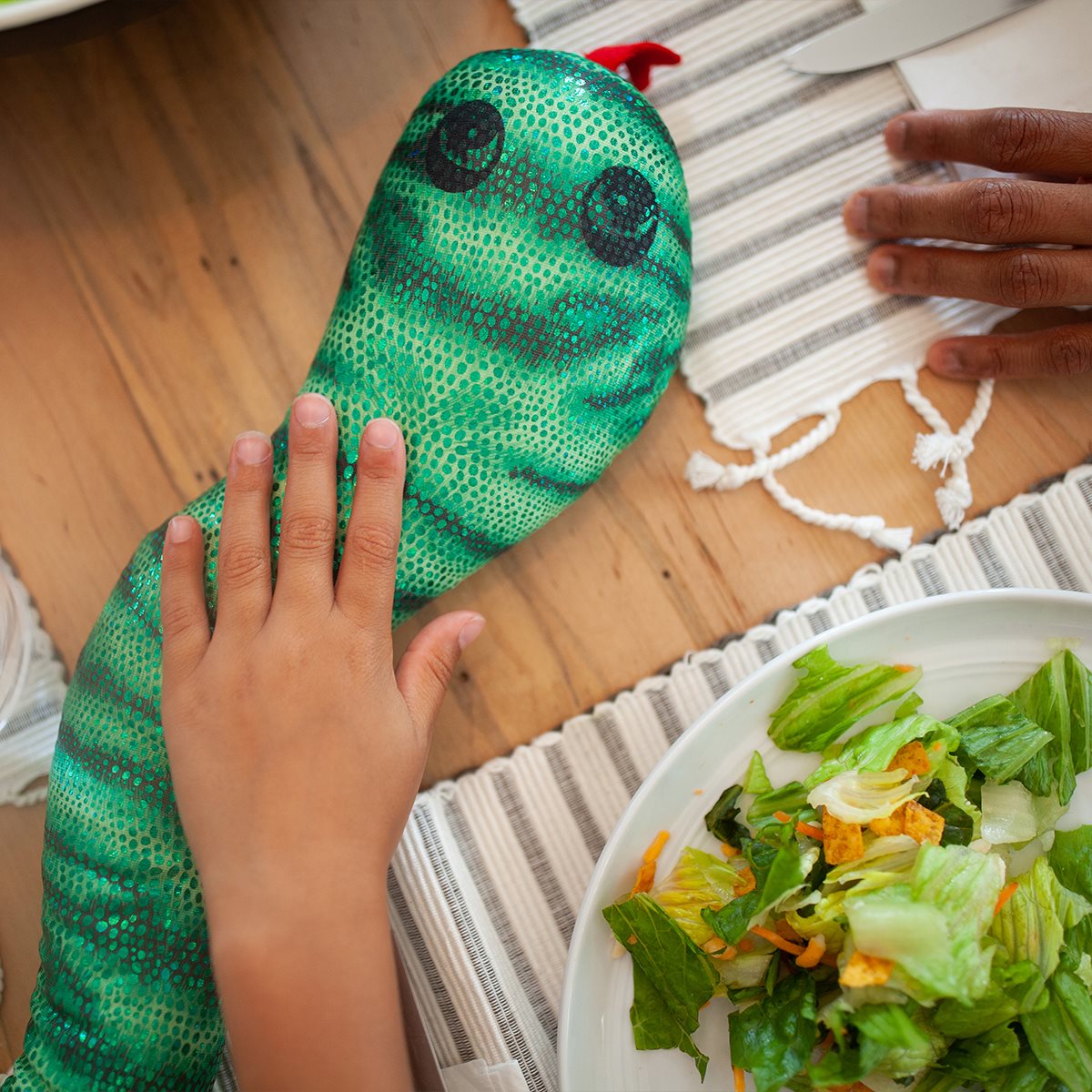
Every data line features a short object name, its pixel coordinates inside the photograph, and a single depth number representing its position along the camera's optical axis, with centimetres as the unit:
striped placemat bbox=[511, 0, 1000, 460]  79
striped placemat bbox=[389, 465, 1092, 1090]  73
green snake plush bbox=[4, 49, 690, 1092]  63
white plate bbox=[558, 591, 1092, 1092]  65
